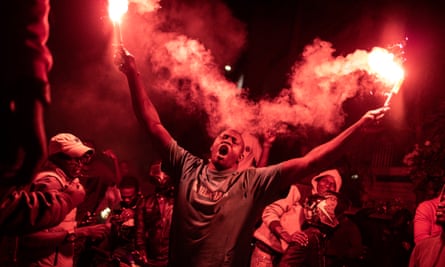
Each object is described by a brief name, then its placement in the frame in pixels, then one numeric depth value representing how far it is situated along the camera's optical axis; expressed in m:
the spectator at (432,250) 4.26
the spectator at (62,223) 3.57
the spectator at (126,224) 5.71
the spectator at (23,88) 1.62
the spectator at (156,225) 5.55
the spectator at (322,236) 4.72
